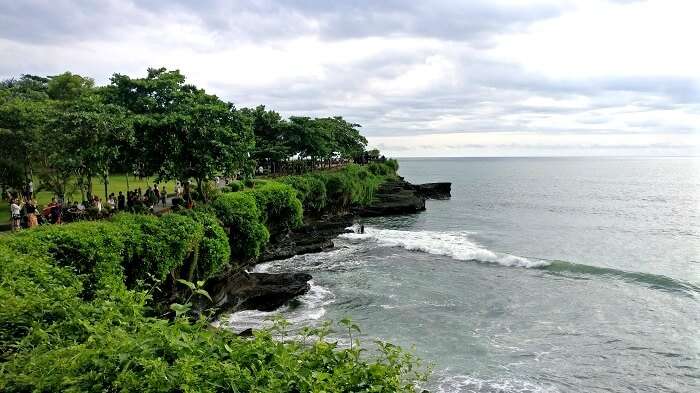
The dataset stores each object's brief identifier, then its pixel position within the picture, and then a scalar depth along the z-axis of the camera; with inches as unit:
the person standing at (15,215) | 777.6
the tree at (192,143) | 933.2
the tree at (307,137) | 2066.9
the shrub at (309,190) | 1719.7
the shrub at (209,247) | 909.8
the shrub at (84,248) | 587.5
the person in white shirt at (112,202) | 949.3
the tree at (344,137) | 2490.3
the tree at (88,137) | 818.2
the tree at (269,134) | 1988.2
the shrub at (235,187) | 1289.2
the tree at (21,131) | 1053.2
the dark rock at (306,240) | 1432.1
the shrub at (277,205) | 1294.3
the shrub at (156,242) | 740.0
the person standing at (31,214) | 752.3
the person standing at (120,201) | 979.7
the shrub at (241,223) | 1056.2
